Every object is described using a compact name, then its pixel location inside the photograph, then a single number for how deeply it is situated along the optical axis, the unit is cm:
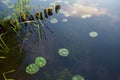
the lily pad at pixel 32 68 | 128
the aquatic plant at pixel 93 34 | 153
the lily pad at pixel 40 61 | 133
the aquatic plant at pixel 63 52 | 140
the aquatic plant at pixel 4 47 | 143
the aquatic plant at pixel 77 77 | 122
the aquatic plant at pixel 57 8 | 181
